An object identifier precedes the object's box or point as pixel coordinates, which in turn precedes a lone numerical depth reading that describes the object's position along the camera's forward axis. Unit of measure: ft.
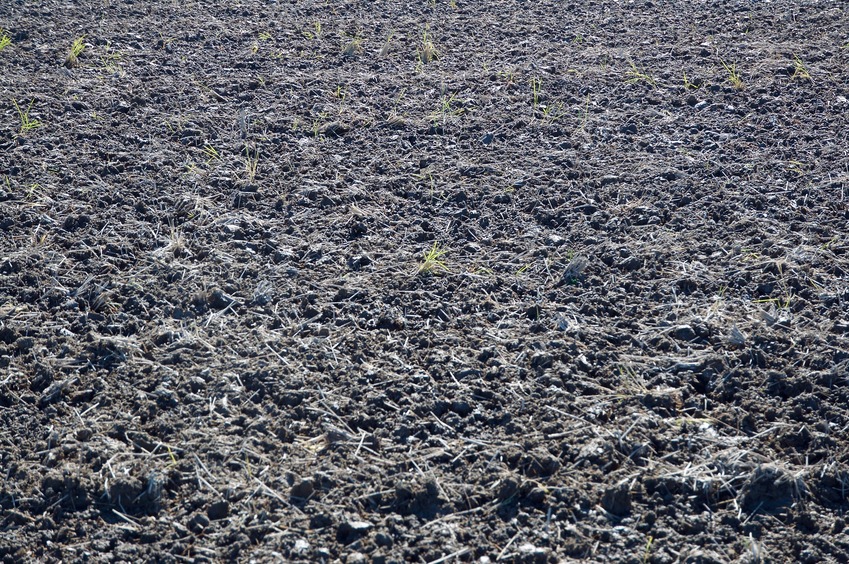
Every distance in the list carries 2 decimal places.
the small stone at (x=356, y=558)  6.90
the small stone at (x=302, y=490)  7.50
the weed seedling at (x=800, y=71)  14.34
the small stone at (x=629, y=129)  13.14
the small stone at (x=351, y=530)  7.14
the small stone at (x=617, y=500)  7.32
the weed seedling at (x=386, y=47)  15.97
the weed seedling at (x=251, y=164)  12.25
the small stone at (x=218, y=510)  7.34
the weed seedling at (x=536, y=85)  14.42
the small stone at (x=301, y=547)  7.00
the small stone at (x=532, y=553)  6.89
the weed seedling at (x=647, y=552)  6.89
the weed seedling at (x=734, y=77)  14.07
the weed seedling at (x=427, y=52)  15.76
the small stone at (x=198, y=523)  7.23
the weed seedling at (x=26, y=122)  13.46
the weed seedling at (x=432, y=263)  10.22
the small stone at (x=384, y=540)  7.05
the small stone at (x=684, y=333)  9.16
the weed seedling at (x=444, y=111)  13.71
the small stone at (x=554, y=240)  10.75
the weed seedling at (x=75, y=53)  15.57
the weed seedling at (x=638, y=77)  14.52
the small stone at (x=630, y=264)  10.26
